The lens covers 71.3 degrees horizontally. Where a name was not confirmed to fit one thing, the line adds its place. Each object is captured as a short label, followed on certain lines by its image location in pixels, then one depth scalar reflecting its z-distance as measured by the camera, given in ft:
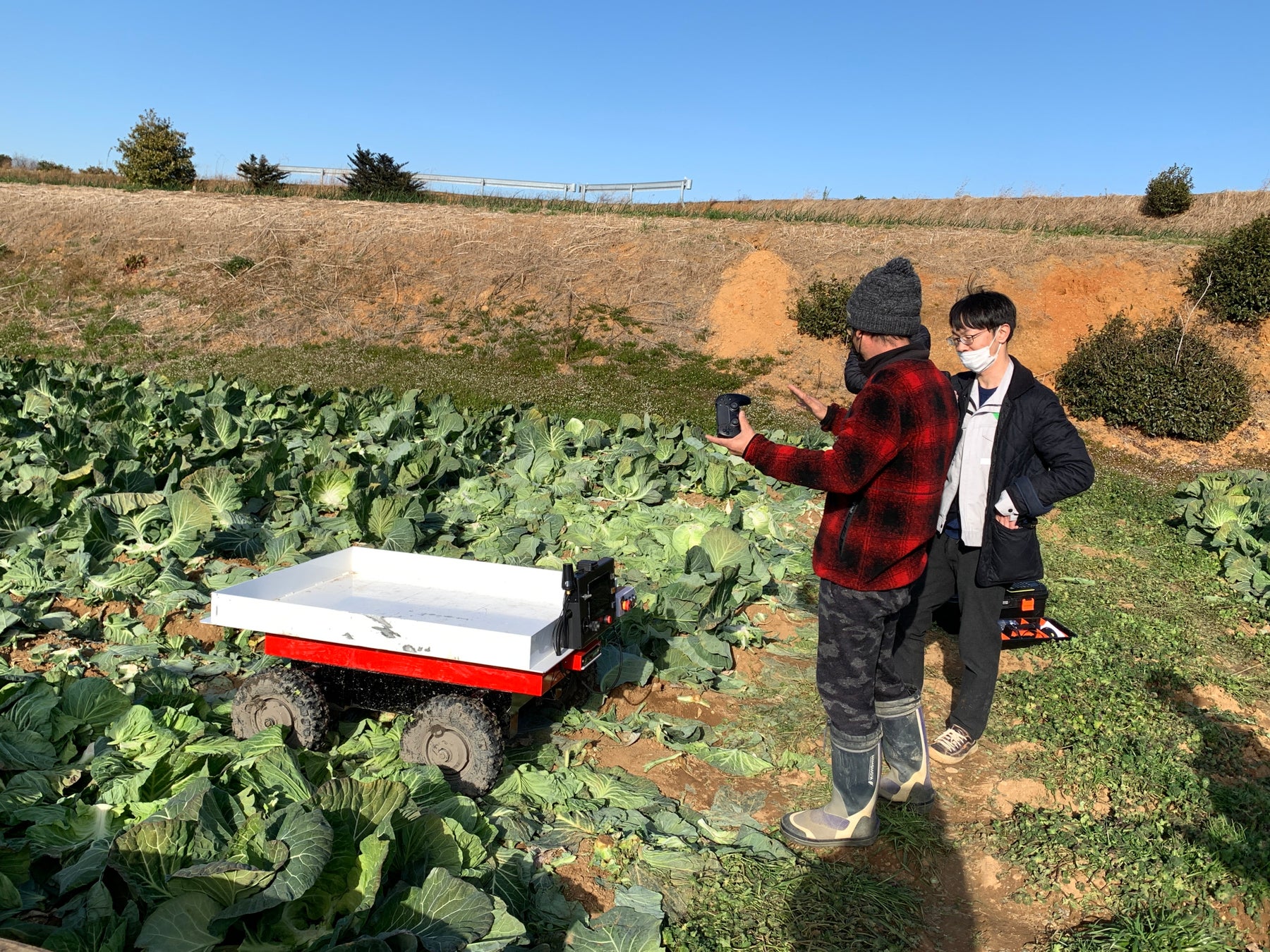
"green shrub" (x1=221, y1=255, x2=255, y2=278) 79.36
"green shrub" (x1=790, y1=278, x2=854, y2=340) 67.26
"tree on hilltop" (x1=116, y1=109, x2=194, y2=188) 99.19
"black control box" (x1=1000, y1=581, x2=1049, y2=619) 14.08
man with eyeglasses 12.51
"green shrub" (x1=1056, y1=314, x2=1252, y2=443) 51.88
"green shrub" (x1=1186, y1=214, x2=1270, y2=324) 58.39
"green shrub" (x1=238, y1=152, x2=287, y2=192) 99.25
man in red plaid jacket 10.12
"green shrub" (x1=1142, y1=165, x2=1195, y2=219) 77.77
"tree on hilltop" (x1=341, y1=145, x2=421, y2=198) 97.14
